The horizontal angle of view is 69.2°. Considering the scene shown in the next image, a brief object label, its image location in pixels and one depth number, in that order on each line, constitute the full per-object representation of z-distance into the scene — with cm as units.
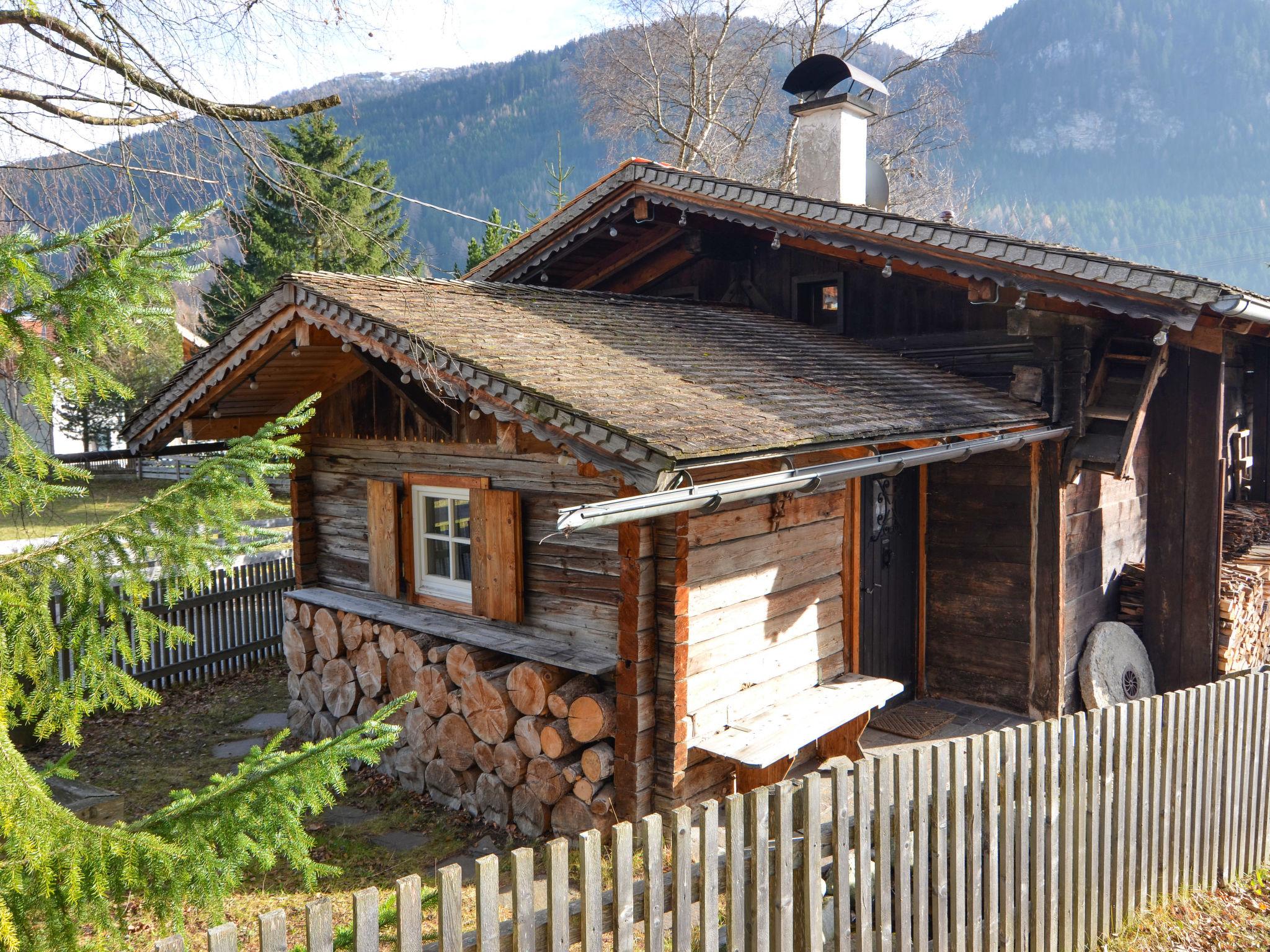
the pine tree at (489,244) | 2762
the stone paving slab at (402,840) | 657
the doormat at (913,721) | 812
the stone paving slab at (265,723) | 934
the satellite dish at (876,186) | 1155
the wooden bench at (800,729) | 587
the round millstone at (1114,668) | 865
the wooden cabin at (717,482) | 590
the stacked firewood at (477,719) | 613
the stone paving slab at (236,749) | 855
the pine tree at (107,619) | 283
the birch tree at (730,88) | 2316
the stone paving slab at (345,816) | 705
